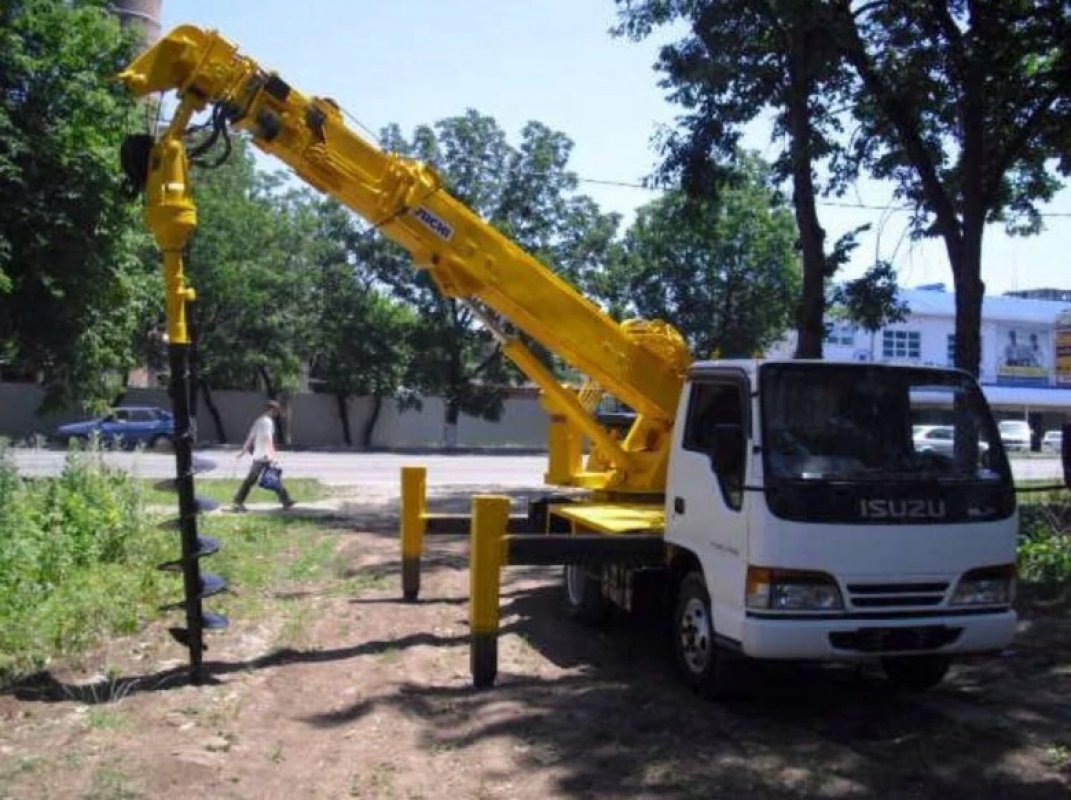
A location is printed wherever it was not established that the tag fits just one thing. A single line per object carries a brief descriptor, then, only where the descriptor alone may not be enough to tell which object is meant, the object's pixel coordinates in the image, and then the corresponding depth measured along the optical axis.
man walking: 18.12
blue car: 38.91
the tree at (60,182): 17.61
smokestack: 51.53
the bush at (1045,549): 11.93
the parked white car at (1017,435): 57.16
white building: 63.38
